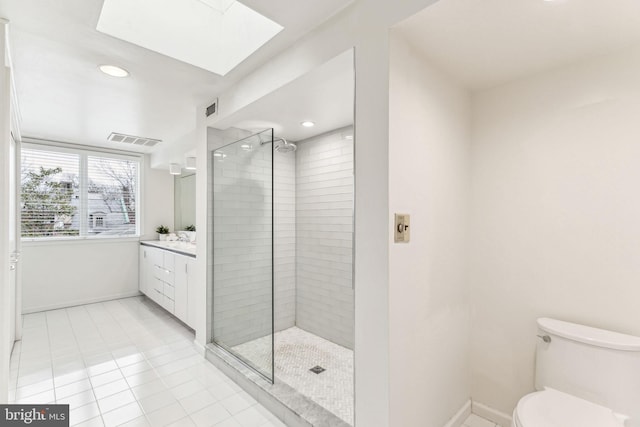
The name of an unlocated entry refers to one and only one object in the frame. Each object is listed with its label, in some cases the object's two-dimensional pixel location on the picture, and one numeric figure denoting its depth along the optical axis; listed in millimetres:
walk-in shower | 2480
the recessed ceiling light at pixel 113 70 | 2119
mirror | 4898
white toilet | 1360
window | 4047
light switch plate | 1422
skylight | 1792
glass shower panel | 2531
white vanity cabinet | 3235
